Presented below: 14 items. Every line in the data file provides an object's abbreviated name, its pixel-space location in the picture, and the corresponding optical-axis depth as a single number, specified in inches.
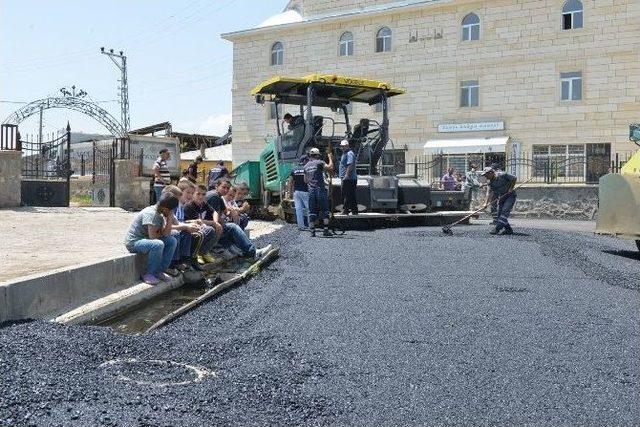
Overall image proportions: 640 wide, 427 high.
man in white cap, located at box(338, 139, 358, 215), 457.4
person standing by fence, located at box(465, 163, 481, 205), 788.3
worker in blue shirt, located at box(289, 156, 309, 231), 459.5
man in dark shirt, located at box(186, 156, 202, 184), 433.6
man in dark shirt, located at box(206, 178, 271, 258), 341.1
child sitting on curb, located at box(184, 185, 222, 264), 320.8
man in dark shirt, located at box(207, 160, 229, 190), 531.2
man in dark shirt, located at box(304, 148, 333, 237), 428.5
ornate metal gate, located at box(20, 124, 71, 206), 640.4
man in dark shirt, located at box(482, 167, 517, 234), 460.5
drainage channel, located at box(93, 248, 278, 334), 225.9
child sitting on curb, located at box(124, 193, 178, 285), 270.4
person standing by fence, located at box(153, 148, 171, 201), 490.3
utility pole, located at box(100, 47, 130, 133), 1712.6
